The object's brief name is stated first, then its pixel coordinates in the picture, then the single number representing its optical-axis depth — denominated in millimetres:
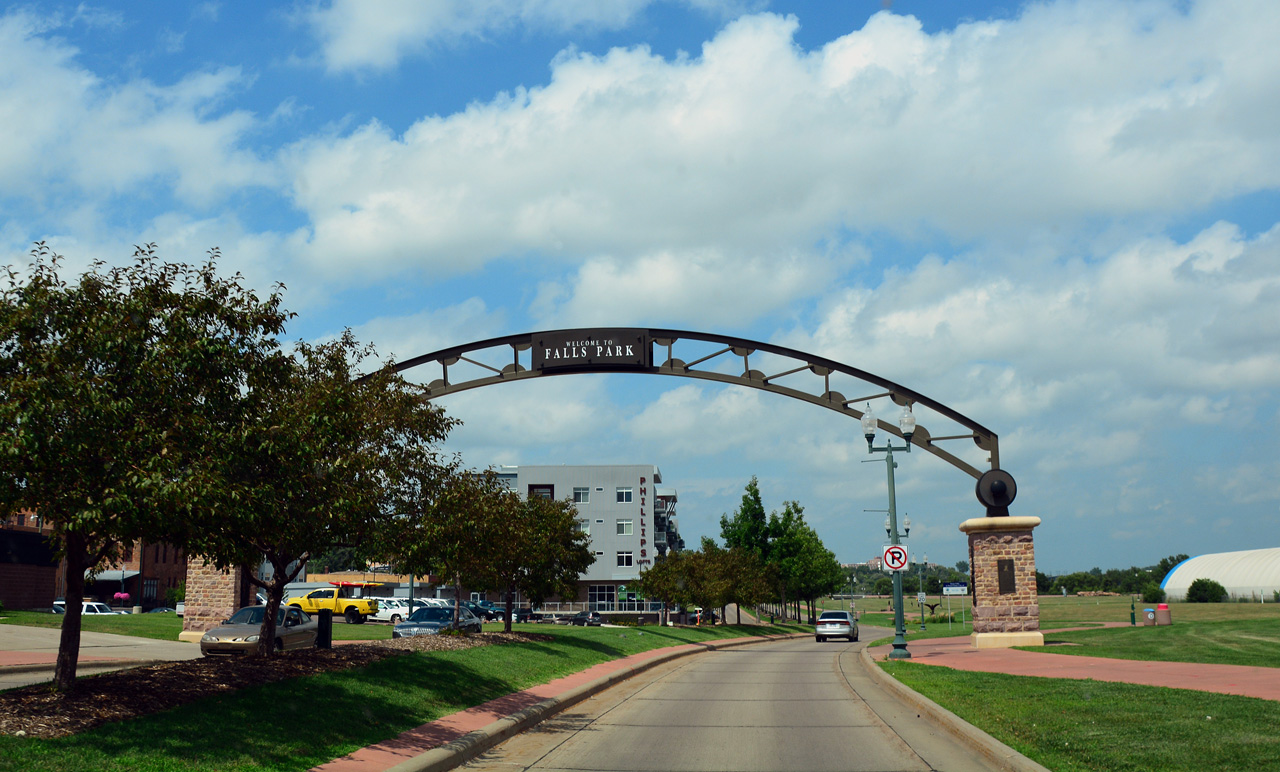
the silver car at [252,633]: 21344
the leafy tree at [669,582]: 52656
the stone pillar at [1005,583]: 30469
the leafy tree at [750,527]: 67938
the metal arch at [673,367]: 29031
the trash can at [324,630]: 19516
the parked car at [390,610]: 59156
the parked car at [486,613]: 65812
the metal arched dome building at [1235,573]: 82688
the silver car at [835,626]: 48594
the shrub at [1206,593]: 74875
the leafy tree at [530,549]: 24109
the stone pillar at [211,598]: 27656
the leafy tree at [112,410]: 9859
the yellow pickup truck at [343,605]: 56094
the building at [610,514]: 94312
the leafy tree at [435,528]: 17969
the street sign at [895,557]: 25844
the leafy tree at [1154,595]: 84875
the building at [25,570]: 56219
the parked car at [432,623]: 33156
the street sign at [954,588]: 65169
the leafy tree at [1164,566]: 149775
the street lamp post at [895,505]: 26047
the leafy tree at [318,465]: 12359
